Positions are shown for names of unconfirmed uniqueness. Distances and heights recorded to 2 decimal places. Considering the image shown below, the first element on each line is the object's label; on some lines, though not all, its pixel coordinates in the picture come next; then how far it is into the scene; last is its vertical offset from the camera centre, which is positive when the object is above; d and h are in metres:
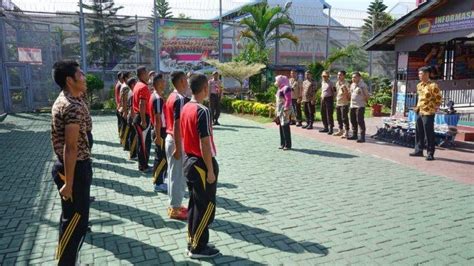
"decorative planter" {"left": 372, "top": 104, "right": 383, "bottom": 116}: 16.17 -0.73
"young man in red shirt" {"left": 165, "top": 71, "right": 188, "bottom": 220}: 4.71 -0.76
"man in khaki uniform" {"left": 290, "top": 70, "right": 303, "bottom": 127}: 13.11 -0.19
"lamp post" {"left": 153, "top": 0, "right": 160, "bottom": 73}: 19.20 +2.32
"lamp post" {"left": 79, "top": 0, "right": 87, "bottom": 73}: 17.66 +2.22
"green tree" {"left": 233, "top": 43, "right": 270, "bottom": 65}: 19.25 +1.67
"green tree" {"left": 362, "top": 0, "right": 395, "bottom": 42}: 24.47 +4.99
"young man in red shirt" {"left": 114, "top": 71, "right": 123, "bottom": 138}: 9.22 -0.01
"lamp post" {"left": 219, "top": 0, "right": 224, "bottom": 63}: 20.61 +2.56
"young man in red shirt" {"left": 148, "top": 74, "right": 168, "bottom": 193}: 5.79 -0.62
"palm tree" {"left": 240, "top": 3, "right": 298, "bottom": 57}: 19.77 +3.39
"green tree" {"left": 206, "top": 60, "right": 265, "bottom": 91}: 18.06 +0.93
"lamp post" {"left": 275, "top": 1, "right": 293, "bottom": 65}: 20.68 +2.66
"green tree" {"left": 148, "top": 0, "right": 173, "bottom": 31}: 18.35 +3.93
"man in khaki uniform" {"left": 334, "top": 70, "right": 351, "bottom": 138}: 10.49 -0.28
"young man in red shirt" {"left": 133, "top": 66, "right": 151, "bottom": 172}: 6.71 -0.50
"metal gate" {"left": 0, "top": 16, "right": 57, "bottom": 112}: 16.56 +1.03
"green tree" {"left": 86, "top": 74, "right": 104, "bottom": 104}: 17.19 +0.16
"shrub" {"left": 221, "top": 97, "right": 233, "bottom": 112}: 17.59 -0.66
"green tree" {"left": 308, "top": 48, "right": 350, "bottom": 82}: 18.14 +1.16
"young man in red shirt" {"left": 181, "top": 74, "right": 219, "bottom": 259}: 3.72 -0.76
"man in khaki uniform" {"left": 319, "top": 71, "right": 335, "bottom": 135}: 11.23 -0.24
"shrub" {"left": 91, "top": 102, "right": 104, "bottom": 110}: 17.59 -0.81
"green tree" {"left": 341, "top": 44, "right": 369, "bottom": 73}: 23.20 +2.02
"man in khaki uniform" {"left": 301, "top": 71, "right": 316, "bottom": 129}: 12.33 -0.24
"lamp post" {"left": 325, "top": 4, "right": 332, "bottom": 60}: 21.89 +3.54
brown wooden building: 10.94 +1.48
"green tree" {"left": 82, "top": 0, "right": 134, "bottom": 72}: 19.16 +2.47
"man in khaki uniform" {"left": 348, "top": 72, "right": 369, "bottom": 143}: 10.02 -0.23
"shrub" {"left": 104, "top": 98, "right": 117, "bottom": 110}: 17.84 -0.76
